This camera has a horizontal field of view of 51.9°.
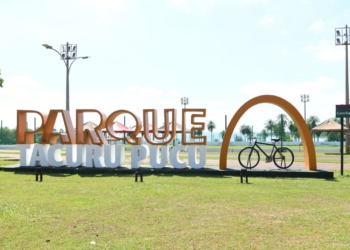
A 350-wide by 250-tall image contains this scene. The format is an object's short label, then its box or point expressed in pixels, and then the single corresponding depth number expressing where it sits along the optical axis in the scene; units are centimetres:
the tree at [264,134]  12719
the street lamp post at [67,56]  2569
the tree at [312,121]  10495
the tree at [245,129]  11531
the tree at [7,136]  8842
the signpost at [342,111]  1773
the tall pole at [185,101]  6805
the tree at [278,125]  11000
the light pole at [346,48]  3781
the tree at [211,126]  11811
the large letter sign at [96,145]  1878
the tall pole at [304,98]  6675
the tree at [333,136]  10500
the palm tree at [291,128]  10812
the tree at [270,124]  12106
